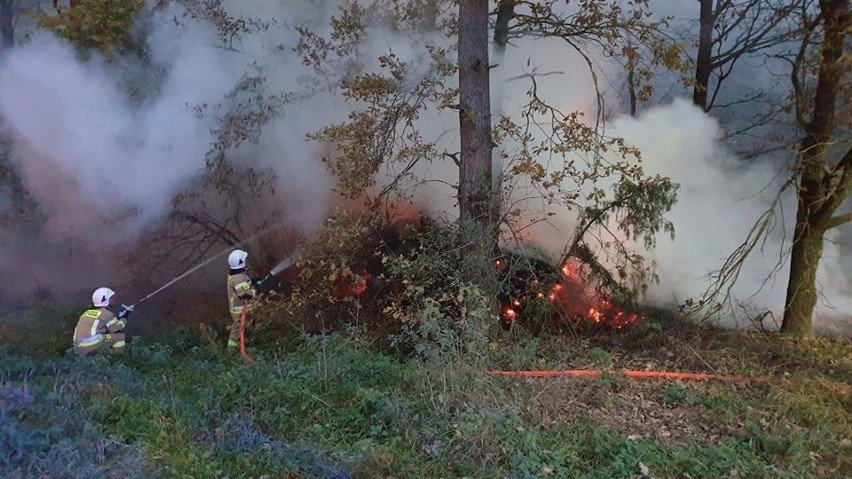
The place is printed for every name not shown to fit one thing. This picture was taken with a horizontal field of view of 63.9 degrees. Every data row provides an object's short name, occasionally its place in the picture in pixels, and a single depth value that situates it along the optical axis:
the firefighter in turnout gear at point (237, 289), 10.05
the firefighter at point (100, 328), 9.38
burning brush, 9.52
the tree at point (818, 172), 9.29
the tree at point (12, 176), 12.80
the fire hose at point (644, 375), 7.34
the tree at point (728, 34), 12.49
